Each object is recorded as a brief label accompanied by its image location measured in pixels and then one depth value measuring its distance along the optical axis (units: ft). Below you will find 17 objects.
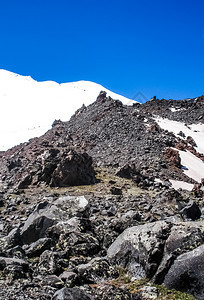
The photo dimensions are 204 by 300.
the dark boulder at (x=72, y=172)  96.27
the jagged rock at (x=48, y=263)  32.73
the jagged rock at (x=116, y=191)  85.56
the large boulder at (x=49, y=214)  47.24
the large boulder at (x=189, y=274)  26.13
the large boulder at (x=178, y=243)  28.86
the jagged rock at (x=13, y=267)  30.18
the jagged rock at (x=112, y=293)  26.37
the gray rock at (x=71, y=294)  23.66
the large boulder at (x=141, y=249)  30.81
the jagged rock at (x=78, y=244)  38.34
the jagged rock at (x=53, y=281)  28.40
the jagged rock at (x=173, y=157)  133.80
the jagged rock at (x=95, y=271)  31.42
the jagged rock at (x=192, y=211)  58.29
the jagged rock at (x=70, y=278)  29.47
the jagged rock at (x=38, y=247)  40.06
